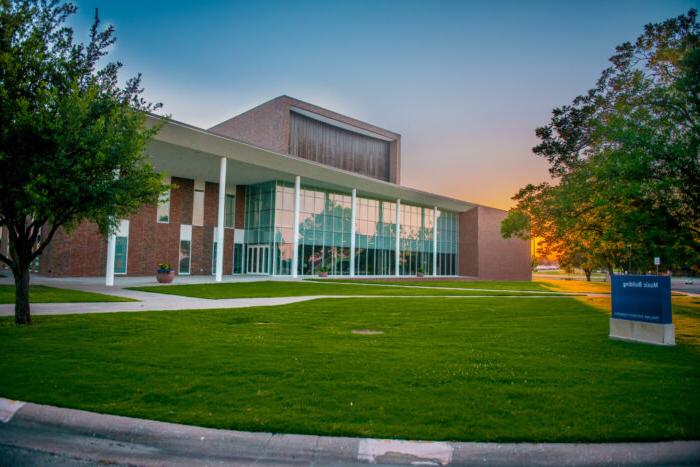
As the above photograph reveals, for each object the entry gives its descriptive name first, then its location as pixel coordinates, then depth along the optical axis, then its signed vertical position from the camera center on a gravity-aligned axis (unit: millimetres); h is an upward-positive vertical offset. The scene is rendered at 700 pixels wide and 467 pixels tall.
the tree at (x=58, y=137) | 9922 +2656
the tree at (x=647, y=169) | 16016 +3727
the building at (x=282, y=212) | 32219 +4340
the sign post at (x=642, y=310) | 10328 -1052
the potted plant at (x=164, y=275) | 27859 -1264
